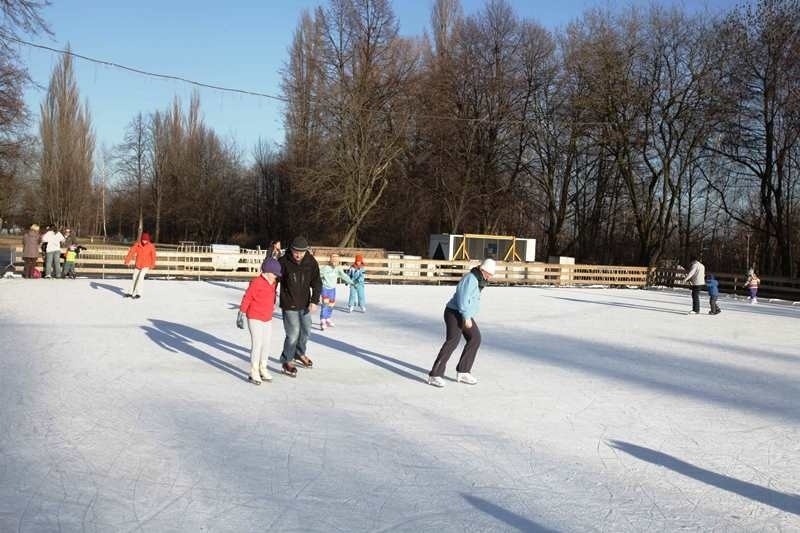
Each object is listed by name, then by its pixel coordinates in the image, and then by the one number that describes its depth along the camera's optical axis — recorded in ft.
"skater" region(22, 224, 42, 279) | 60.80
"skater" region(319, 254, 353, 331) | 37.35
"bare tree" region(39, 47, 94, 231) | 149.38
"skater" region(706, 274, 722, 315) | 56.59
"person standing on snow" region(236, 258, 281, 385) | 22.38
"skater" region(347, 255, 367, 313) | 46.18
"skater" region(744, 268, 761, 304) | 72.95
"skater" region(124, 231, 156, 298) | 48.34
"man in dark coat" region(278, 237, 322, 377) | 24.08
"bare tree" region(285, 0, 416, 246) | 111.55
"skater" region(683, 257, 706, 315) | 55.01
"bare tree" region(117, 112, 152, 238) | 179.52
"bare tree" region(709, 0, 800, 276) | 89.92
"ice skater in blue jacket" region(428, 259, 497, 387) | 23.12
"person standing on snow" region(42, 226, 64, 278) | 62.72
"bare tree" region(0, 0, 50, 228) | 66.35
